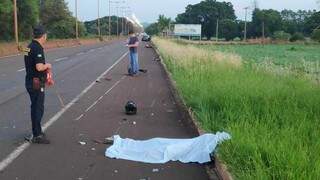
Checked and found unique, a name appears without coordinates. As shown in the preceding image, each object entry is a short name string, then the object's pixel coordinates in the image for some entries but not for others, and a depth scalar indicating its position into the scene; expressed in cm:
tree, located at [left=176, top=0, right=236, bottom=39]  10532
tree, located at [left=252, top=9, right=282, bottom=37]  8774
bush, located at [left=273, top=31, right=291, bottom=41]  8161
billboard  9727
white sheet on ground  597
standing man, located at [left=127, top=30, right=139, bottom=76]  1778
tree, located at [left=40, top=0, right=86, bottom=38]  7857
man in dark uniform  691
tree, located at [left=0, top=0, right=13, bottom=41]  4636
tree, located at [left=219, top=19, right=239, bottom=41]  9798
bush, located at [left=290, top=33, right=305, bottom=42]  7892
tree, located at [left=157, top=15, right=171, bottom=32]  12716
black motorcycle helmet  948
